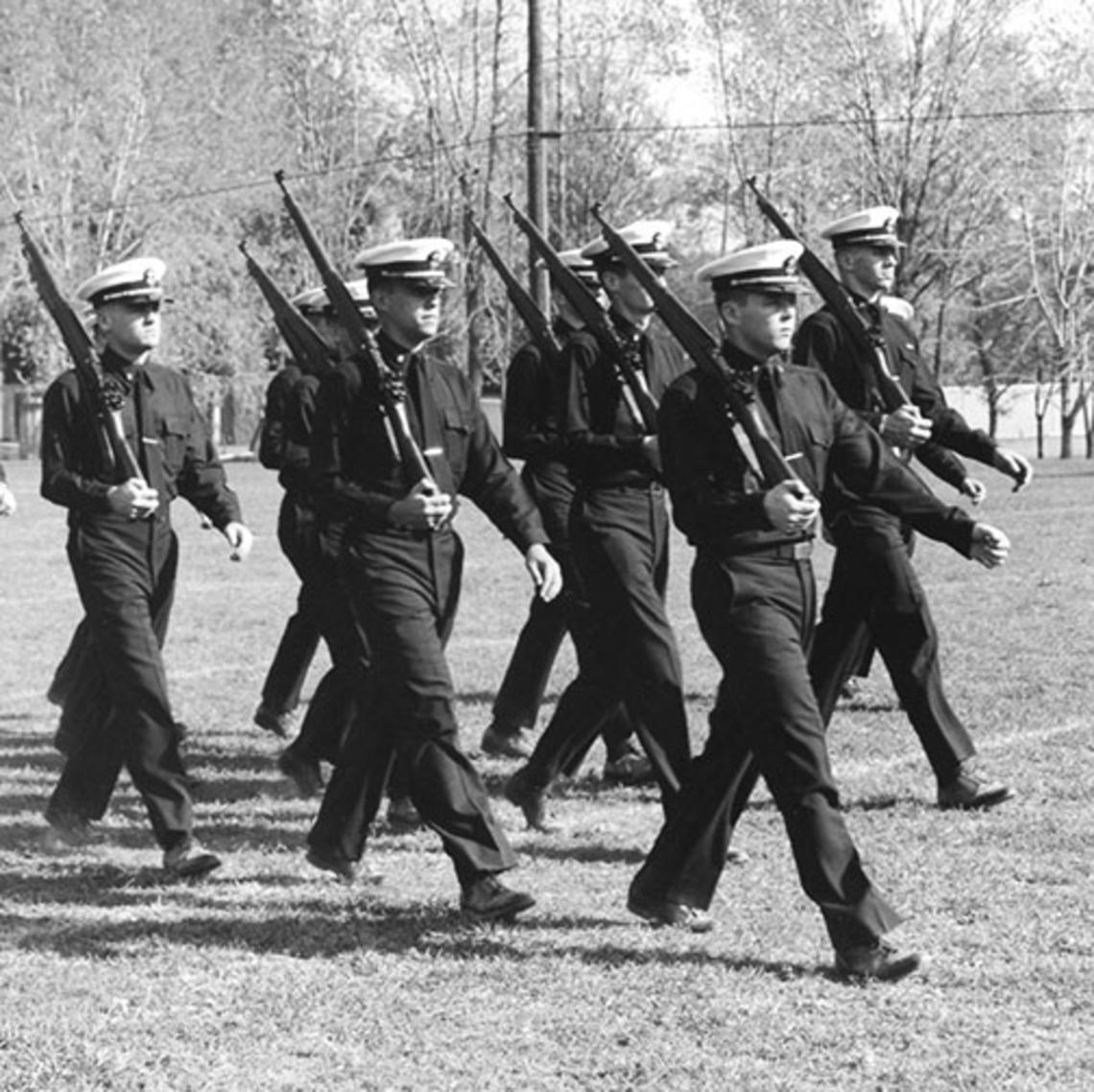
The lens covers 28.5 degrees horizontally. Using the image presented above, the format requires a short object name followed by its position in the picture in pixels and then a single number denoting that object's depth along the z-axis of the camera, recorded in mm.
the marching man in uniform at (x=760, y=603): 5840
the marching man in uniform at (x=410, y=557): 6434
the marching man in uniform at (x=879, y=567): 8094
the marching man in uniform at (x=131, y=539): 7246
